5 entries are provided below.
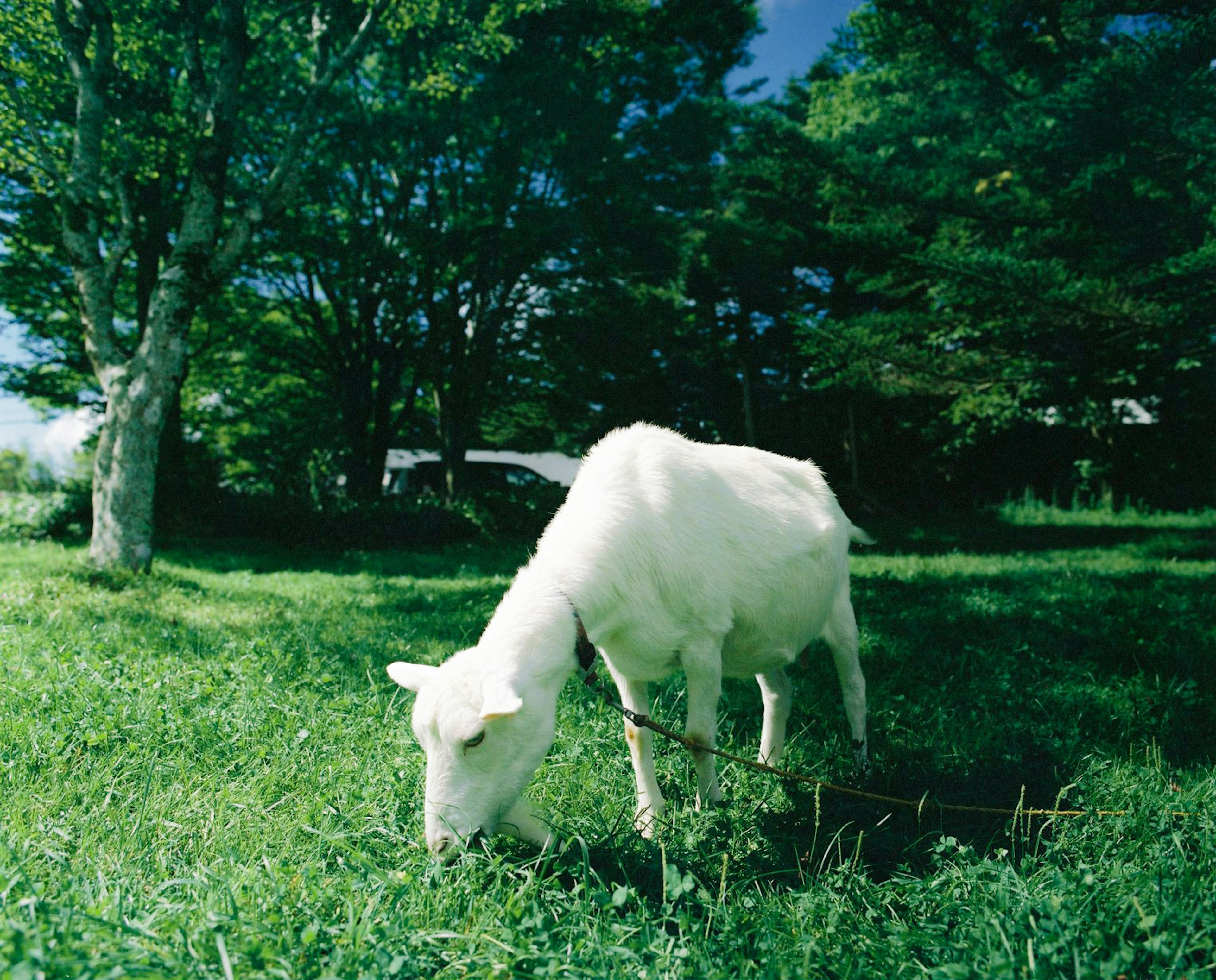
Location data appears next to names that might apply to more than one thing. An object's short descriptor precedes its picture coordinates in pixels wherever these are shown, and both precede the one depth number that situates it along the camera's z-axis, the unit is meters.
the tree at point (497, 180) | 14.25
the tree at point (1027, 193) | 6.79
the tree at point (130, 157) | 8.83
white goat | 2.40
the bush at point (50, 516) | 14.77
